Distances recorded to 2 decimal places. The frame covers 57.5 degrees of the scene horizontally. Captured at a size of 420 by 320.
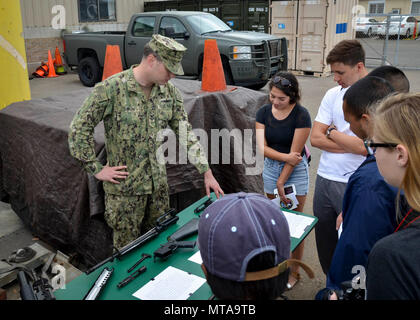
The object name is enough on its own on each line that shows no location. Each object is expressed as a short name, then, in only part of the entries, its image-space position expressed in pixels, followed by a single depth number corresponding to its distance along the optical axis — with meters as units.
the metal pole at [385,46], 11.45
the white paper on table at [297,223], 2.39
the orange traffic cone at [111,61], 5.43
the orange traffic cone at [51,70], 14.14
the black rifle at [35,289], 1.66
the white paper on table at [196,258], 2.10
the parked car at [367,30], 26.14
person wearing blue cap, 1.09
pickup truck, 9.24
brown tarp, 3.40
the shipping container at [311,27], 11.91
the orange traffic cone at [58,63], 14.57
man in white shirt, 2.70
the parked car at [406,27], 25.80
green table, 1.82
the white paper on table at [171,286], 1.80
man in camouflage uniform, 2.57
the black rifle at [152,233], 2.13
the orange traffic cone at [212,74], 4.27
